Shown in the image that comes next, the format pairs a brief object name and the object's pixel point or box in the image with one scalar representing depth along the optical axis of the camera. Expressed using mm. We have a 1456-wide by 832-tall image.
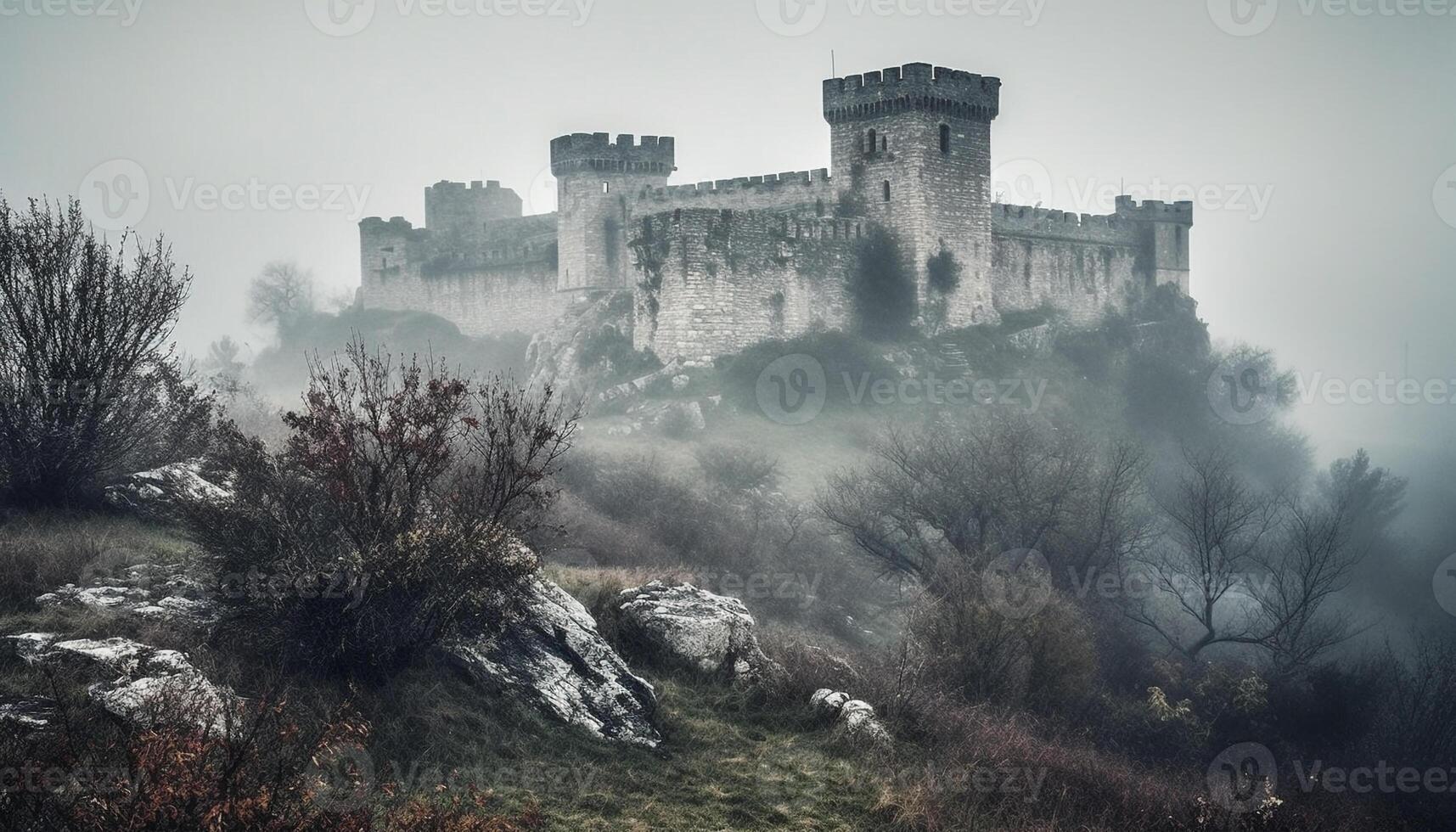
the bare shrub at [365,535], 11438
